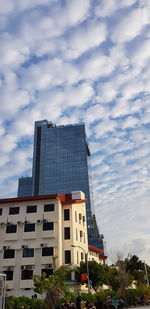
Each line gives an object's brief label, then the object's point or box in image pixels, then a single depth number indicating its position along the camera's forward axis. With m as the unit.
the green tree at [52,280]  31.07
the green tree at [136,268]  51.19
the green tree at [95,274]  39.78
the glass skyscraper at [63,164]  121.25
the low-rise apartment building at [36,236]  40.19
